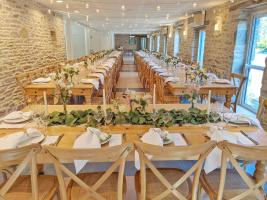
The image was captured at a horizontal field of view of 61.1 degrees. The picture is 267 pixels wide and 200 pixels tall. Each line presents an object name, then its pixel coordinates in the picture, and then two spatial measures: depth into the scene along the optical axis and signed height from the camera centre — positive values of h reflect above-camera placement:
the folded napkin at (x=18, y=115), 2.11 -0.67
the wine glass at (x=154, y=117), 2.01 -0.64
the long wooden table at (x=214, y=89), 3.64 -0.72
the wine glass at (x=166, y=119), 1.99 -0.65
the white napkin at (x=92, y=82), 3.80 -0.64
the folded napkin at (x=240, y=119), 2.10 -0.69
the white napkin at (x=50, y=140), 1.71 -0.73
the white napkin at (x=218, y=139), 1.55 -0.73
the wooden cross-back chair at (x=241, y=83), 3.71 -0.60
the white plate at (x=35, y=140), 1.66 -0.72
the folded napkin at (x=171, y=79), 4.01 -0.63
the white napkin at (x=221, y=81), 3.90 -0.64
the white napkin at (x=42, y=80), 3.90 -0.64
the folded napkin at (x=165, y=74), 4.62 -0.63
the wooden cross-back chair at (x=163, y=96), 3.95 -0.93
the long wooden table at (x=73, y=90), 3.57 -0.73
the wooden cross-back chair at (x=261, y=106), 2.25 -0.61
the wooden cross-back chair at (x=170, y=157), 1.24 -0.64
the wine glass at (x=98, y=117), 1.97 -0.63
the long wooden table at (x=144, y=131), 1.76 -0.73
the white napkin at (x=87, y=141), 1.64 -0.71
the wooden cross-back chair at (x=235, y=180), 1.26 -0.83
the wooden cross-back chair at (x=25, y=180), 1.22 -0.86
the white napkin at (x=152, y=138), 1.66 -0.70
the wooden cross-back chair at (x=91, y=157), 1.21 -0.61
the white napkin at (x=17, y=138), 1.61 -0.69
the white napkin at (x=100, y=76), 4.40 -0.64
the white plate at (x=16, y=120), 2.05 -0.69
